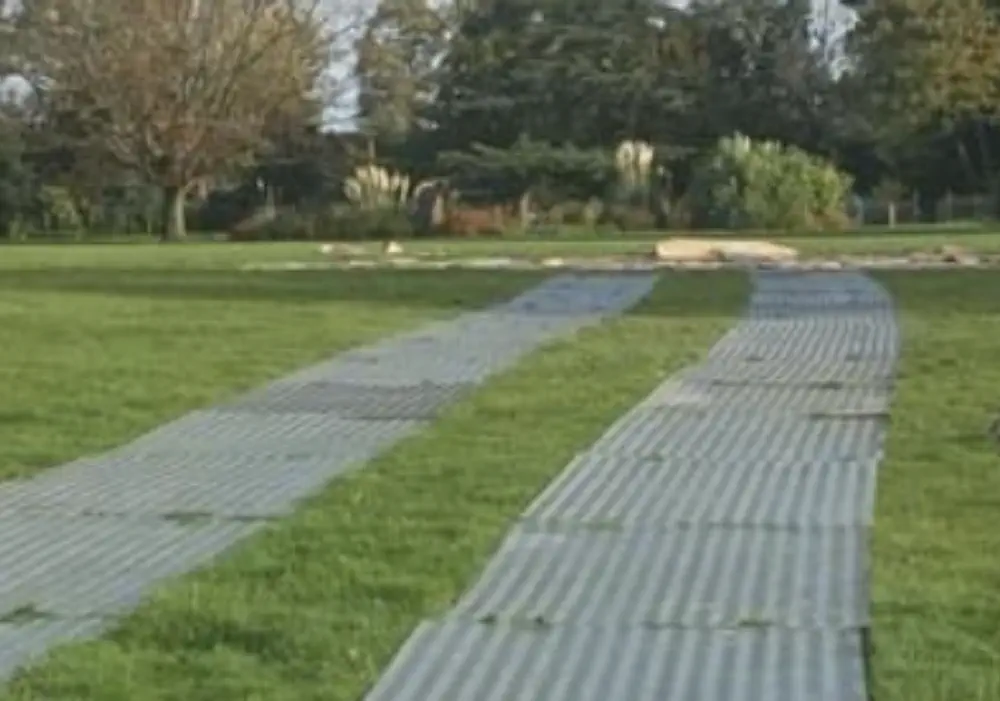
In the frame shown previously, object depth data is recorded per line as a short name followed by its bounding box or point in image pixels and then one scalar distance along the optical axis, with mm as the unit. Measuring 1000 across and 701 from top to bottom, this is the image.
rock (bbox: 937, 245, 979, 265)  30516
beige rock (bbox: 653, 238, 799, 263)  32969
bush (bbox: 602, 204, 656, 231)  55406
